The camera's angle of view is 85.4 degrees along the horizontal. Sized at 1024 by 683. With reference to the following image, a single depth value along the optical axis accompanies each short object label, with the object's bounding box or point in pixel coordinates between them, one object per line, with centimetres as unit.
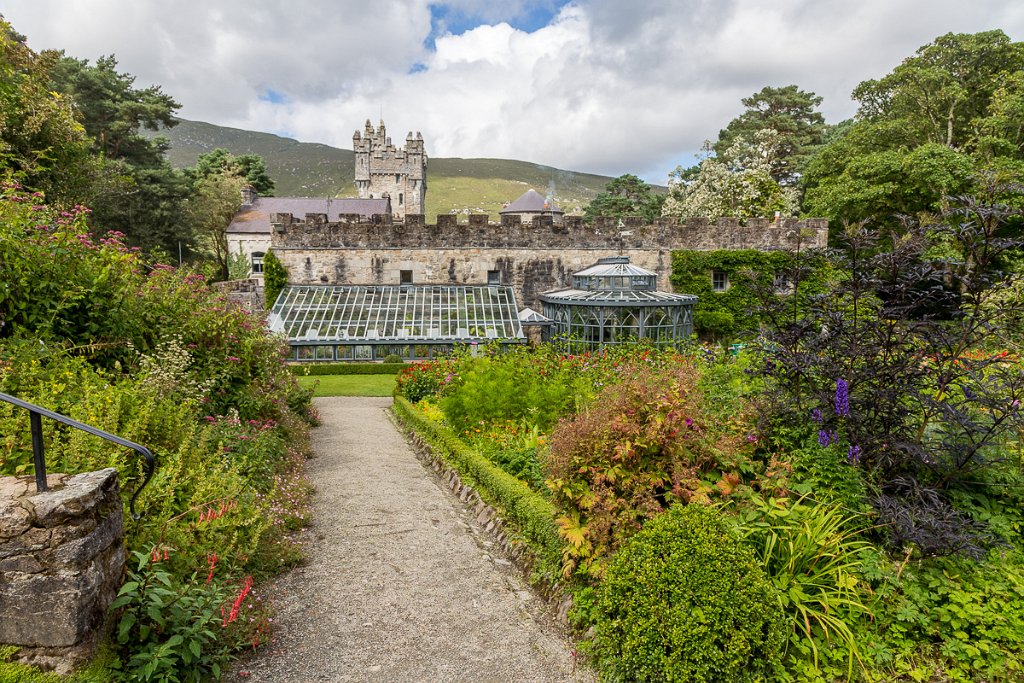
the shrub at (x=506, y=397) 843
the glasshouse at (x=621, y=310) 1950
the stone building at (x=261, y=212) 3472
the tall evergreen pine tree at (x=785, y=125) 4128
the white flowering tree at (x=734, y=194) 3147
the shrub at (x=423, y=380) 1225
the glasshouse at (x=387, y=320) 2020
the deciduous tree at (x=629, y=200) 4706
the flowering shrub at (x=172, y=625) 319
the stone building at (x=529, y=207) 4081
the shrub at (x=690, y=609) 337
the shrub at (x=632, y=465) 438
